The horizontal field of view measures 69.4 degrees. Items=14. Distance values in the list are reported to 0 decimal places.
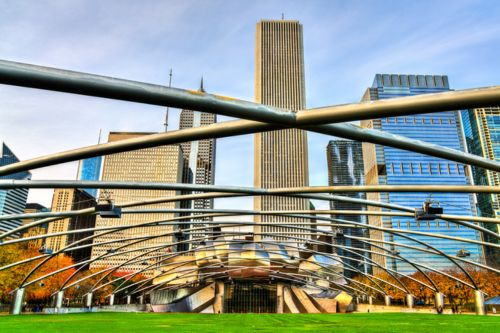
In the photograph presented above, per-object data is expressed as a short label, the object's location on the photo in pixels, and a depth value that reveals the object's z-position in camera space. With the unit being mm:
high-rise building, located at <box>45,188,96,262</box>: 182750
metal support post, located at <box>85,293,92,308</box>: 41938
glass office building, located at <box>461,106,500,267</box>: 161125
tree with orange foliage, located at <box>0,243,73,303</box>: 43750
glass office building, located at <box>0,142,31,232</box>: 156975
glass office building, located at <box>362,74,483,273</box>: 163875
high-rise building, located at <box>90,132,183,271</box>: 160000
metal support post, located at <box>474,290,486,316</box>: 33656
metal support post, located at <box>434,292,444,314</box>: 37188
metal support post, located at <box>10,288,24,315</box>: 31625
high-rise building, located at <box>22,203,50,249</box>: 99462
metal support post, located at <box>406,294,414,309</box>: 43175
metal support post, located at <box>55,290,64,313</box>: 36166
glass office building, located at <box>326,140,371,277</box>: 161375
